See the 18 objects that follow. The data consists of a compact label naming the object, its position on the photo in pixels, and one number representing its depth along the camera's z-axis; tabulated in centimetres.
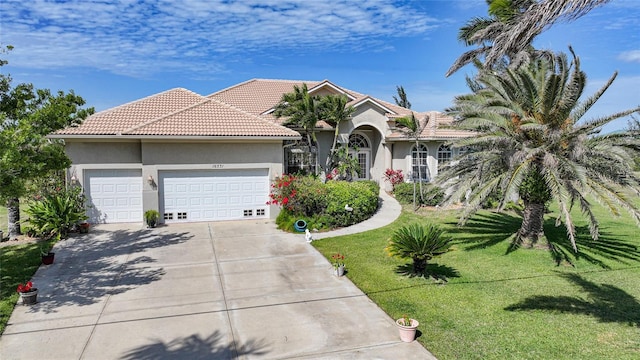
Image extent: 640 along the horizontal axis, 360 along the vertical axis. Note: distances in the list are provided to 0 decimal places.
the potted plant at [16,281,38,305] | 880
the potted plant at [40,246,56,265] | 1164
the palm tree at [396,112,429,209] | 2042
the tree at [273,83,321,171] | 2056
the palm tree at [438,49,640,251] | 1109
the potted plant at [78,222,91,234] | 1581
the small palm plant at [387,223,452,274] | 1023
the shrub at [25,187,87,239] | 1466
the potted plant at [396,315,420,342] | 734
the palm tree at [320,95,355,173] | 2153
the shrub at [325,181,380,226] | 1705
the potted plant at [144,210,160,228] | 1677
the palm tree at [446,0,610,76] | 778
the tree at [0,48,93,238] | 862
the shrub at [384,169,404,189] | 2456
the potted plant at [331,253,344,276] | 1095
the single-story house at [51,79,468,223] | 1697
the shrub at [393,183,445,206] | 2158
